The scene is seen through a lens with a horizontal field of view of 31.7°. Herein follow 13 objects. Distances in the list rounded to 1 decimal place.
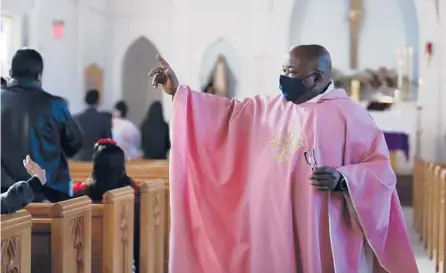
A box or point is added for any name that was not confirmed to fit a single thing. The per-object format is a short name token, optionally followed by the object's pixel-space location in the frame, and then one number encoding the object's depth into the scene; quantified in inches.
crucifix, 562.9
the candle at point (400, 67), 516.4
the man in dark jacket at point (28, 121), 196.5
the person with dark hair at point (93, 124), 335.9
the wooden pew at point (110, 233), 167.5
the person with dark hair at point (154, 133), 413.8
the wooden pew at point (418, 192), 353.7
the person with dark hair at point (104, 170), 196.7
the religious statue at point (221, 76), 566.5
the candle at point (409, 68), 517.7
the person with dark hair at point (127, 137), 425.4
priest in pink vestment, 140.4
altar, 497.6
